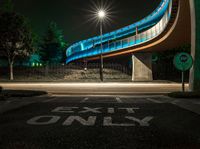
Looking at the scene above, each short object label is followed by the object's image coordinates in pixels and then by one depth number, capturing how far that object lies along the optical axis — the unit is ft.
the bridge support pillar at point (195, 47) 48.11
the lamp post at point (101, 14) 94.63
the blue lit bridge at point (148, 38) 67.31
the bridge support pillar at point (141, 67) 129.31
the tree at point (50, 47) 222.48
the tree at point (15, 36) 114.62
